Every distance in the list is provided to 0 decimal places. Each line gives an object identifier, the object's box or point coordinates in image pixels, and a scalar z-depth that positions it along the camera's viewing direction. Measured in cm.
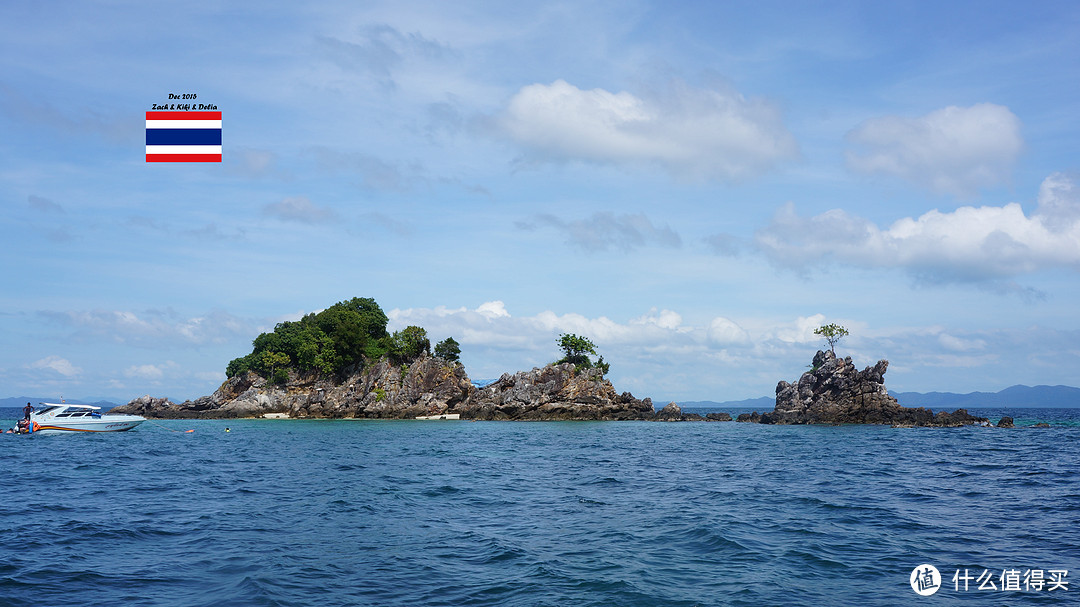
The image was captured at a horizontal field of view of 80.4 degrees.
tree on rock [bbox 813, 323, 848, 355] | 10800
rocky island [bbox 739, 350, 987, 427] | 9506
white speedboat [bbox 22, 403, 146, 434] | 6894
